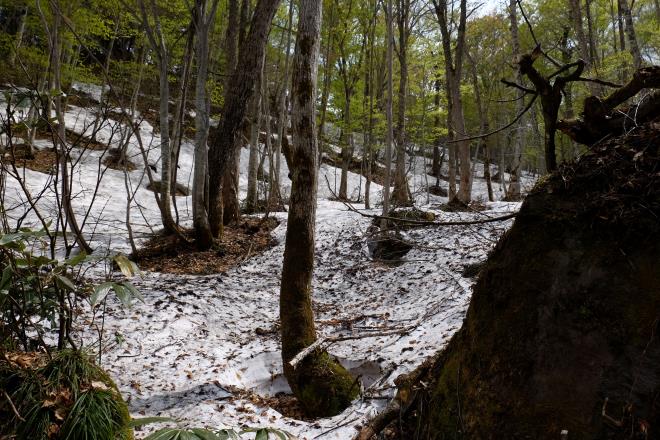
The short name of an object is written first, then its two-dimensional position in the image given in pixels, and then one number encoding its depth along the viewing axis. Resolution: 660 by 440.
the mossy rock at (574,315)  1.20
